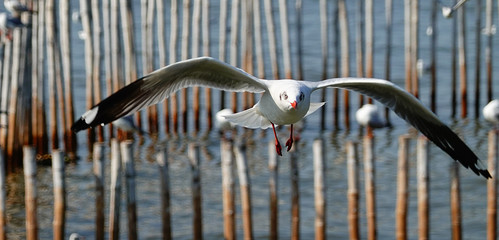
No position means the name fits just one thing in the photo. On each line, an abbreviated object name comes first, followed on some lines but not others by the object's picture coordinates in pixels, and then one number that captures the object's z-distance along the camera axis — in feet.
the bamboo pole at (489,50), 63.72
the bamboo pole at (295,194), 37.45
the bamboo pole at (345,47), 61.82
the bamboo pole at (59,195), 35.06
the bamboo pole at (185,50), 59.98
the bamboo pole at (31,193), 35.09
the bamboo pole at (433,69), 63.52
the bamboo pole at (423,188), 36.83
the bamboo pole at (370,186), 37.11
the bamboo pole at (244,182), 36.70
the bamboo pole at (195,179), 36.63
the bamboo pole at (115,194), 36.50
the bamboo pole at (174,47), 59.93
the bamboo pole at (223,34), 61.36
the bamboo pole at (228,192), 36.32
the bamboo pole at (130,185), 36.07
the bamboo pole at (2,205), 35.58
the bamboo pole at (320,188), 36.63
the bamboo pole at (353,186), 36.94
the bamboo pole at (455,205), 37.55
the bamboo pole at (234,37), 61.00
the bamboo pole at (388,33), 62.69
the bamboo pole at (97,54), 56.85
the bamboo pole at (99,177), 35.60
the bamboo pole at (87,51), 55.27
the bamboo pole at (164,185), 36.65
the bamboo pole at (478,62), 63.72
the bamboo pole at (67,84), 55.52
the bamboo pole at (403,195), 37.09
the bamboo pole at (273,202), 37.60
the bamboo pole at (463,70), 63.31
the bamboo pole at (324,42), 62.54
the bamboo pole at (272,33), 61.00
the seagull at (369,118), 55.47
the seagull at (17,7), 53.21
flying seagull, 26.94
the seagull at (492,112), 53.52
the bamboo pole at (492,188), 38.27
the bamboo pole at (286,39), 61.31
